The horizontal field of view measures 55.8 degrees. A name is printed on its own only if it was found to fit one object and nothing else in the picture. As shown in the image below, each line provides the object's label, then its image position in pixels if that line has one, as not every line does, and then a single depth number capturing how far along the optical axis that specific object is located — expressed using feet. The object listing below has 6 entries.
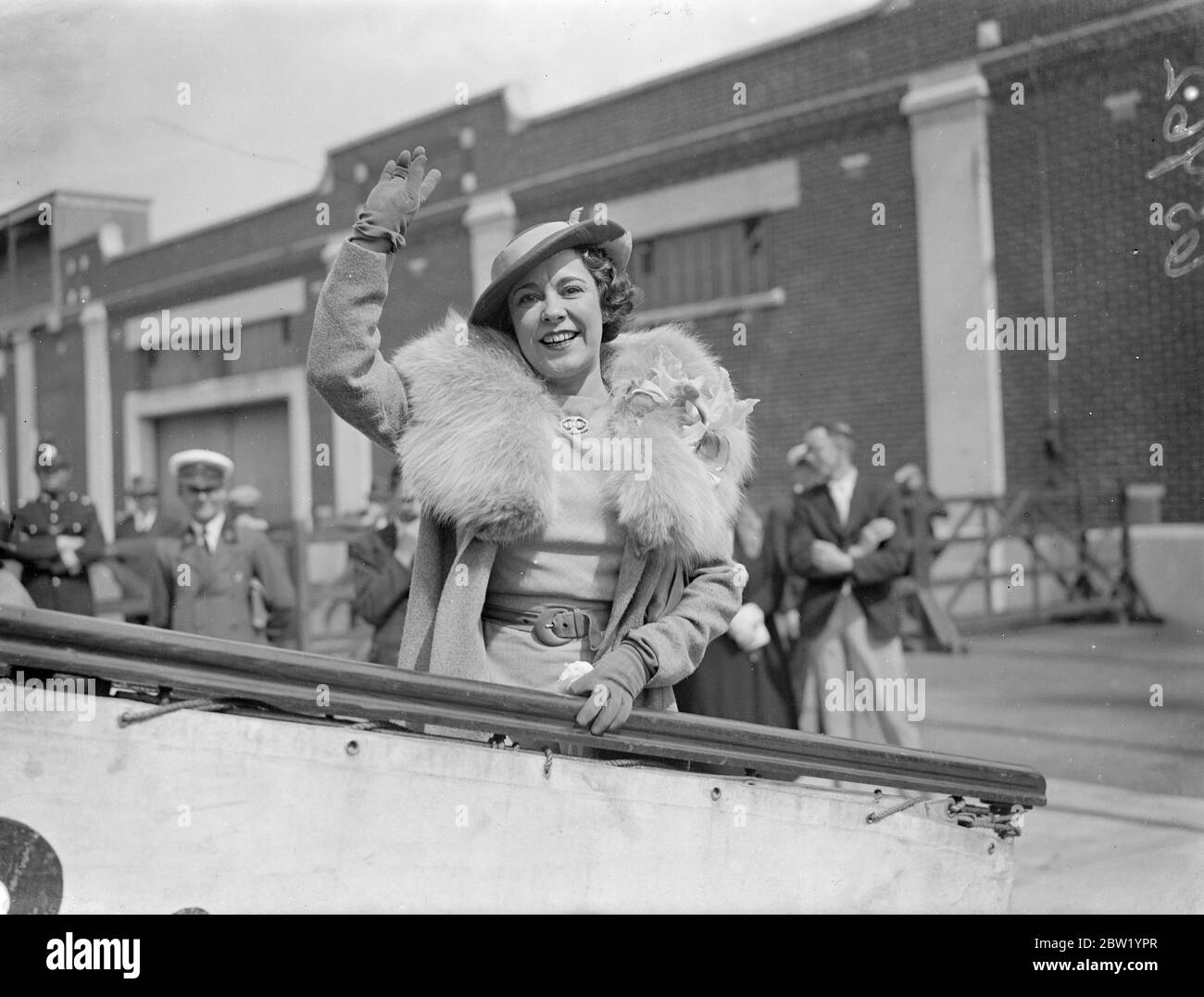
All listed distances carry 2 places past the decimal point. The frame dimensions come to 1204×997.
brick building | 22.18
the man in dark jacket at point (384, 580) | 13.92
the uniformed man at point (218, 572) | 15.52
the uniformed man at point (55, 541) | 17.57
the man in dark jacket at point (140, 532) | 23.06
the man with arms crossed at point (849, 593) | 15.35
